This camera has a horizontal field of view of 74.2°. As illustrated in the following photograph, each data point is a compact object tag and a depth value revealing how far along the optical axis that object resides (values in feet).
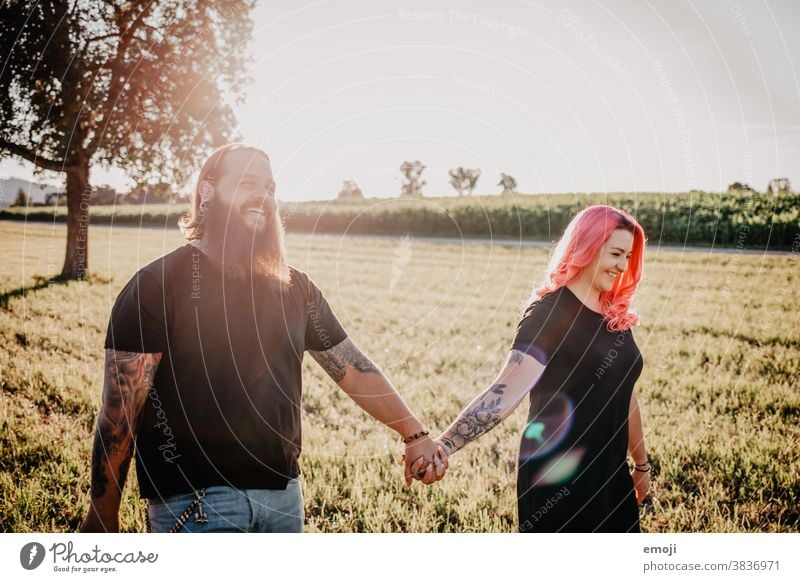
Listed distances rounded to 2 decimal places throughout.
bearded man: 6.69
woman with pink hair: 7.99
